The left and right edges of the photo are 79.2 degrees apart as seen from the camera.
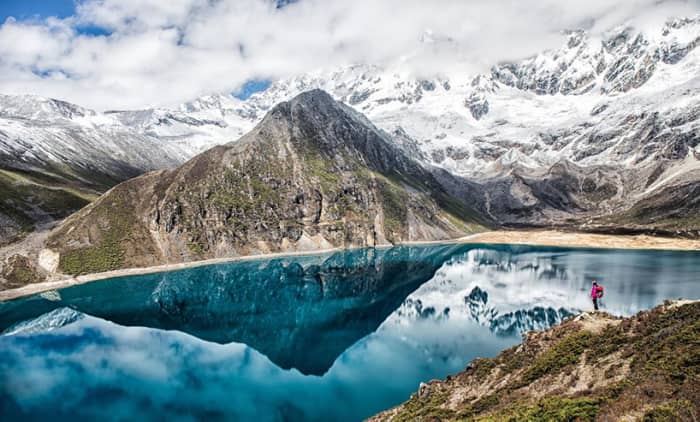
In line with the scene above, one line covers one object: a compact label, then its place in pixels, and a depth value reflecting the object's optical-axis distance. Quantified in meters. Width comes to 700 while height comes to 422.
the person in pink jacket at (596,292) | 41.66
